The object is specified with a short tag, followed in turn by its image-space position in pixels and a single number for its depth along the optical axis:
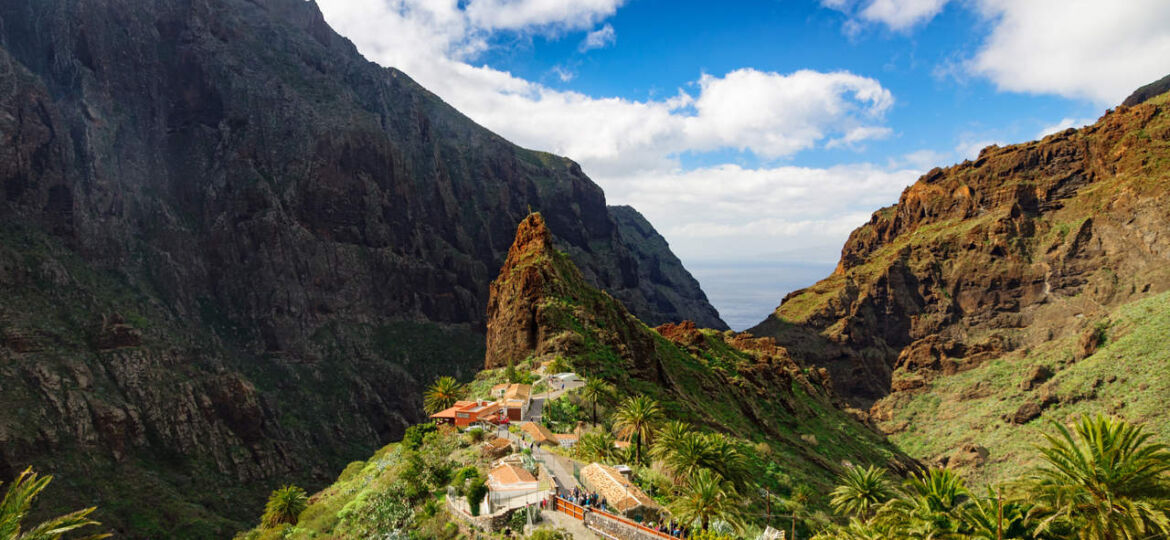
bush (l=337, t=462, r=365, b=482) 64.97
